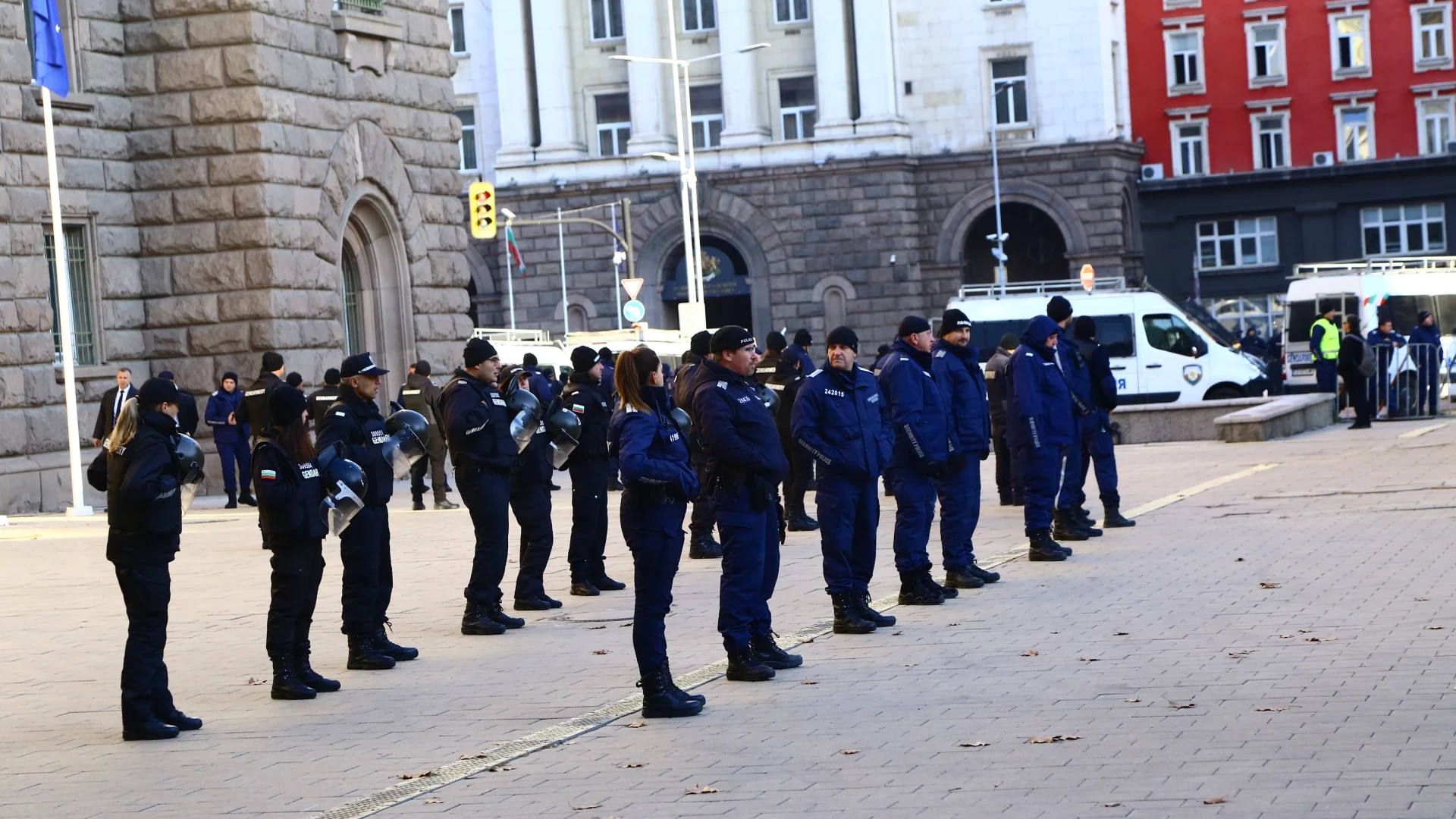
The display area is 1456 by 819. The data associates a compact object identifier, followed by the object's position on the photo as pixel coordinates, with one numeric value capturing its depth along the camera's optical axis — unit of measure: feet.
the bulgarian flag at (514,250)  180.22
